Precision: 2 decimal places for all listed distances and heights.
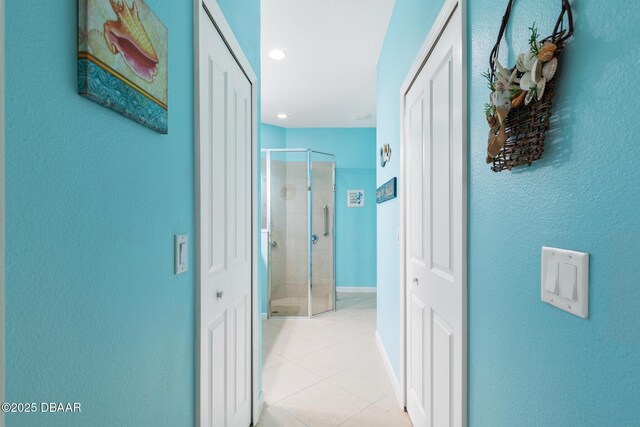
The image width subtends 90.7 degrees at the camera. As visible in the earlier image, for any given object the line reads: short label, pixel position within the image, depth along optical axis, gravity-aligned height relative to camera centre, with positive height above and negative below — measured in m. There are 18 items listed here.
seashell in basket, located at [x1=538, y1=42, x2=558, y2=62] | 0.62 +0.32
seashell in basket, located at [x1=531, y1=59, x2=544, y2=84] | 0.65 +0.29
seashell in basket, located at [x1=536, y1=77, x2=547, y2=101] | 0.65 +0.26
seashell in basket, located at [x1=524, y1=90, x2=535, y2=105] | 0.68 +0.25
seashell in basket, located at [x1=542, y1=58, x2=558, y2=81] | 0.63 +0.29
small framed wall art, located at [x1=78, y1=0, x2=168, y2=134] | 0.58 +0.33
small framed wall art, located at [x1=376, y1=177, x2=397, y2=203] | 2.24 +0.17
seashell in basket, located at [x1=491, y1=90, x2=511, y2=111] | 0.75 +0.27
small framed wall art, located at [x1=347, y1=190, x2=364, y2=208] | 5.08 +0.23
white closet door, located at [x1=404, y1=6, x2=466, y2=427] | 1.14 -0.12
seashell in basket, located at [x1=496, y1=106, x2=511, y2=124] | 0.75 +0.24
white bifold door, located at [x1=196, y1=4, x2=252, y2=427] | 1.15 -0.10
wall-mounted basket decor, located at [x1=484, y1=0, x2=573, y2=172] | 0.64 +0.25
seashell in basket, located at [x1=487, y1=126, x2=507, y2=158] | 0.77 +0.17
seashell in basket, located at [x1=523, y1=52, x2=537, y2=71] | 0.66 +0.32
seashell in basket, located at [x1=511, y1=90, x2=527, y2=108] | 0.71 +0.26
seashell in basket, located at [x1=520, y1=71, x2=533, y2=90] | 0.68 +0.28
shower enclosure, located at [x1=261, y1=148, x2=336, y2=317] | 3.93 -0.20
